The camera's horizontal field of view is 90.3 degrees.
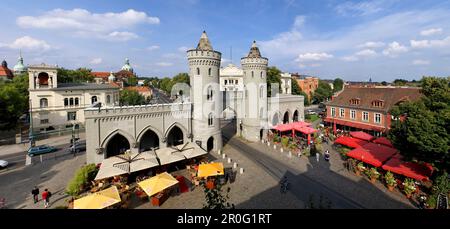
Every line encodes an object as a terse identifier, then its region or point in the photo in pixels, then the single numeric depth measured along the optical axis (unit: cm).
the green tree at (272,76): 6312
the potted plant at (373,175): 2050
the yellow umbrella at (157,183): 1659
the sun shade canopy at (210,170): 1977
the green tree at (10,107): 3619
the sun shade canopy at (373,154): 2094
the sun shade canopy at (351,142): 2694
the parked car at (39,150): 2919
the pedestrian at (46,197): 1695
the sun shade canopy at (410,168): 1750
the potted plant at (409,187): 1733
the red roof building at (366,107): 3407
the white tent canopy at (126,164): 1894
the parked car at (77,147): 2995
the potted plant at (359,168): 2203
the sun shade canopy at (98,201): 1431
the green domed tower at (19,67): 9494
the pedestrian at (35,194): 1746
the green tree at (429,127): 1553
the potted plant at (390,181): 1866
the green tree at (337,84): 10274
